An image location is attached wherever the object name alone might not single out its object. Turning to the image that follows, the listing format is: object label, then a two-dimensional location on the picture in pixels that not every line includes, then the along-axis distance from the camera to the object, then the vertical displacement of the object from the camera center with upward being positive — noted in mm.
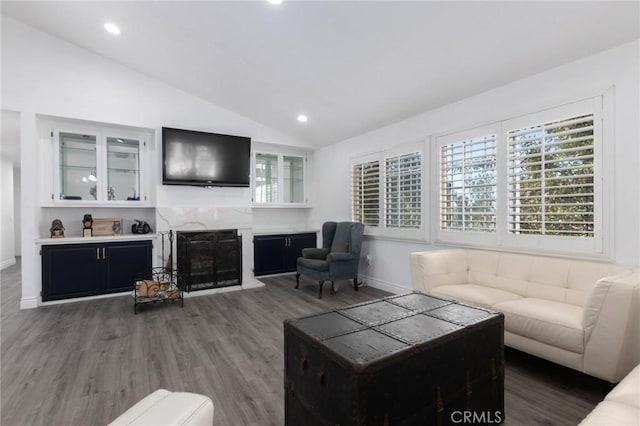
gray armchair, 4371 -691
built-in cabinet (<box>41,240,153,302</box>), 4023 -776
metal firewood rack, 3783 -1025
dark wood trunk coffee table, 1275 -737
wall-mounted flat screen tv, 4617 +846
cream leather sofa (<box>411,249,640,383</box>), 1888 -740
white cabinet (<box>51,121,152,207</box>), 4359 +674
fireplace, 4534 -738
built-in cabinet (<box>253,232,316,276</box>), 5512 -752
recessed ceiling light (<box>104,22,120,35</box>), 3551 +2176
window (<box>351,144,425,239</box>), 4160 +270
